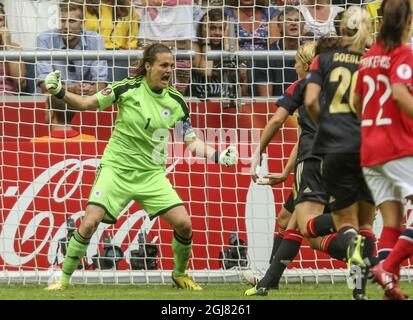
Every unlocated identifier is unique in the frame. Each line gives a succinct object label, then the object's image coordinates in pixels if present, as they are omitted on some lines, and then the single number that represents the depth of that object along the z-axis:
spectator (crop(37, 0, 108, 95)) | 11.36
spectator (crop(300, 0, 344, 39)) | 11.35
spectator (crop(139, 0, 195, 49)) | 11.68
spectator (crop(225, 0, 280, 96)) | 11.35
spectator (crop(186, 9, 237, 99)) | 11.26
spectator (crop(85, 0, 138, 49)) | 11.62
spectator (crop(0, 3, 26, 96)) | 11.37
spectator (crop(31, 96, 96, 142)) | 11.12
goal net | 10.95
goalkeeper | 9.83
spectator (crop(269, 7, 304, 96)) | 11.43
